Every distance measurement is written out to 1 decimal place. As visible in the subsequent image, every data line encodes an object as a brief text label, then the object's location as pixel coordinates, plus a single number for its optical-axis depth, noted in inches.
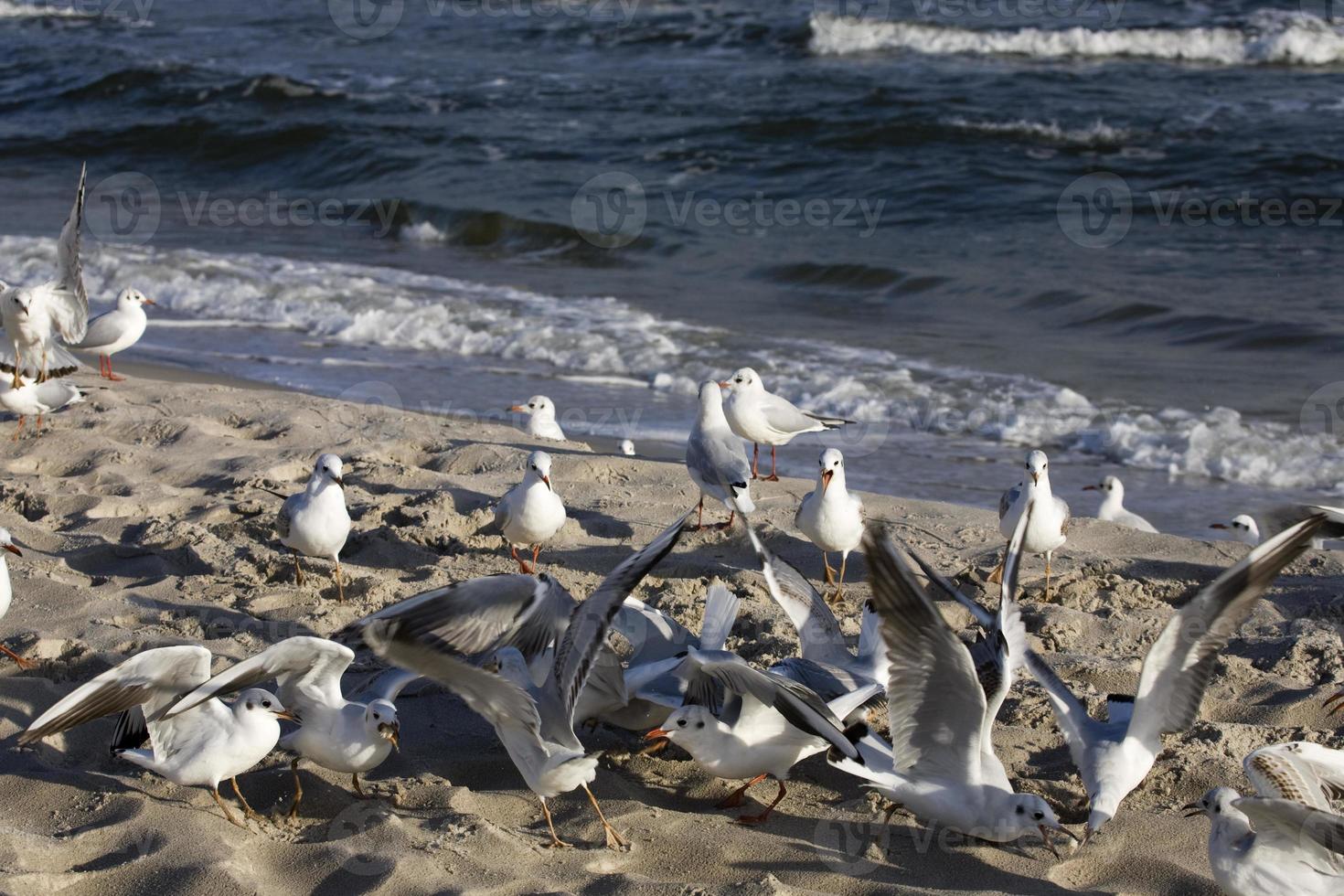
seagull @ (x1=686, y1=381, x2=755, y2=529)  240.8
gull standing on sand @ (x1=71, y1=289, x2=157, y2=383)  357.1
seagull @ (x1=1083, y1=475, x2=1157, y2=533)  259.3
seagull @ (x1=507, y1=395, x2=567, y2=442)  297.7
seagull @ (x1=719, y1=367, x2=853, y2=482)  285.4
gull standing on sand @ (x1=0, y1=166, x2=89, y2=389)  297.9
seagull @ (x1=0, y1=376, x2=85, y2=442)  285.6
